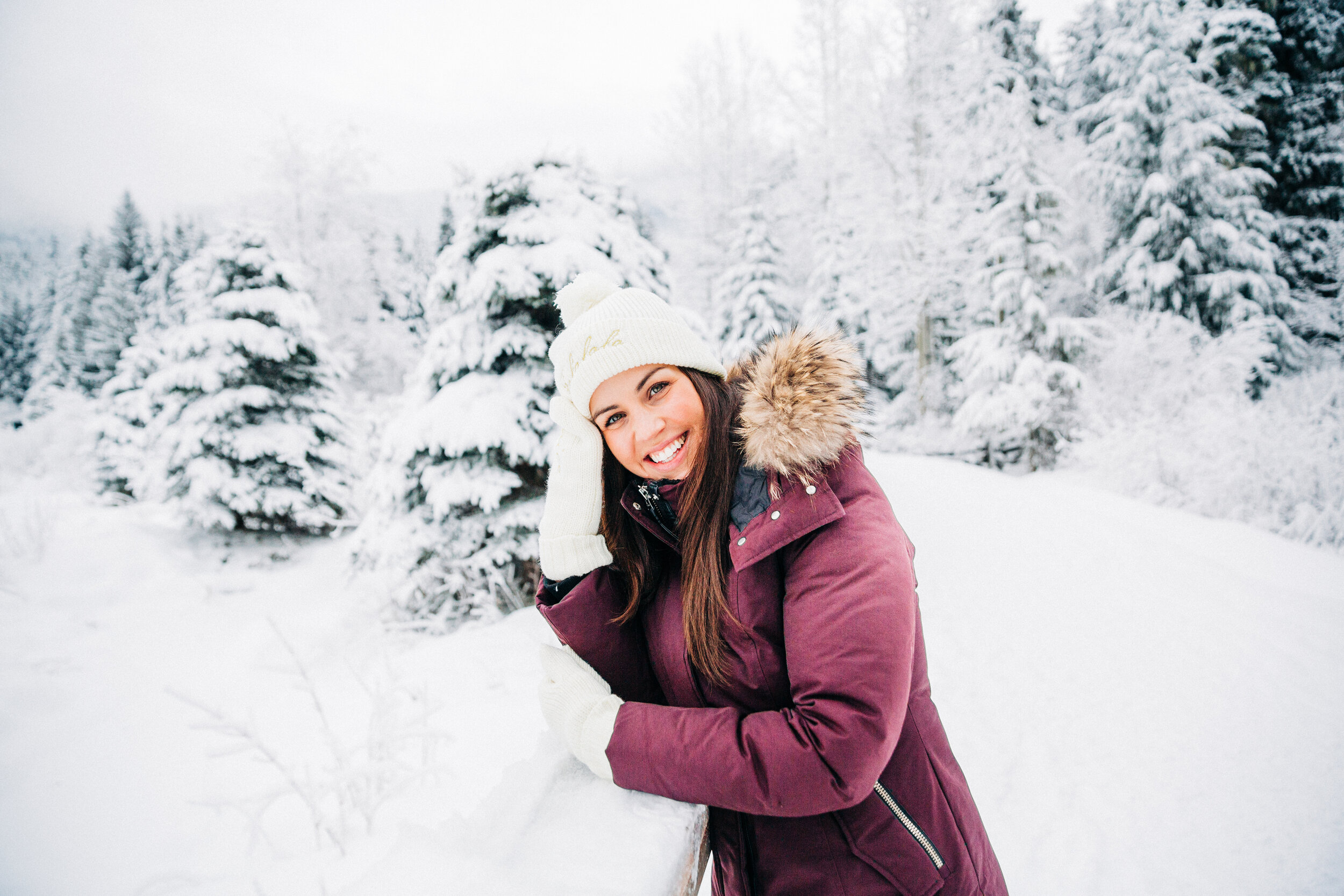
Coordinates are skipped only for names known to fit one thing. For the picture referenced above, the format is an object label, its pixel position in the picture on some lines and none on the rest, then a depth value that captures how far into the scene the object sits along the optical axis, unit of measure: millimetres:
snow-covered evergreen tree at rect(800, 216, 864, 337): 15438
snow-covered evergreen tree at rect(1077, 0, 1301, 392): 10680
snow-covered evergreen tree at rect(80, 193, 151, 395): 23453
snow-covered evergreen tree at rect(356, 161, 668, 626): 4695
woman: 1021
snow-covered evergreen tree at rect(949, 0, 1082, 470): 9812
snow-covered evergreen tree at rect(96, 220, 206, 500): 13047
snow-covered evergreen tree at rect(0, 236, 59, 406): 31625
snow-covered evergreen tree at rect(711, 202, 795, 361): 16094
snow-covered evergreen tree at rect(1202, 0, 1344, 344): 11375
